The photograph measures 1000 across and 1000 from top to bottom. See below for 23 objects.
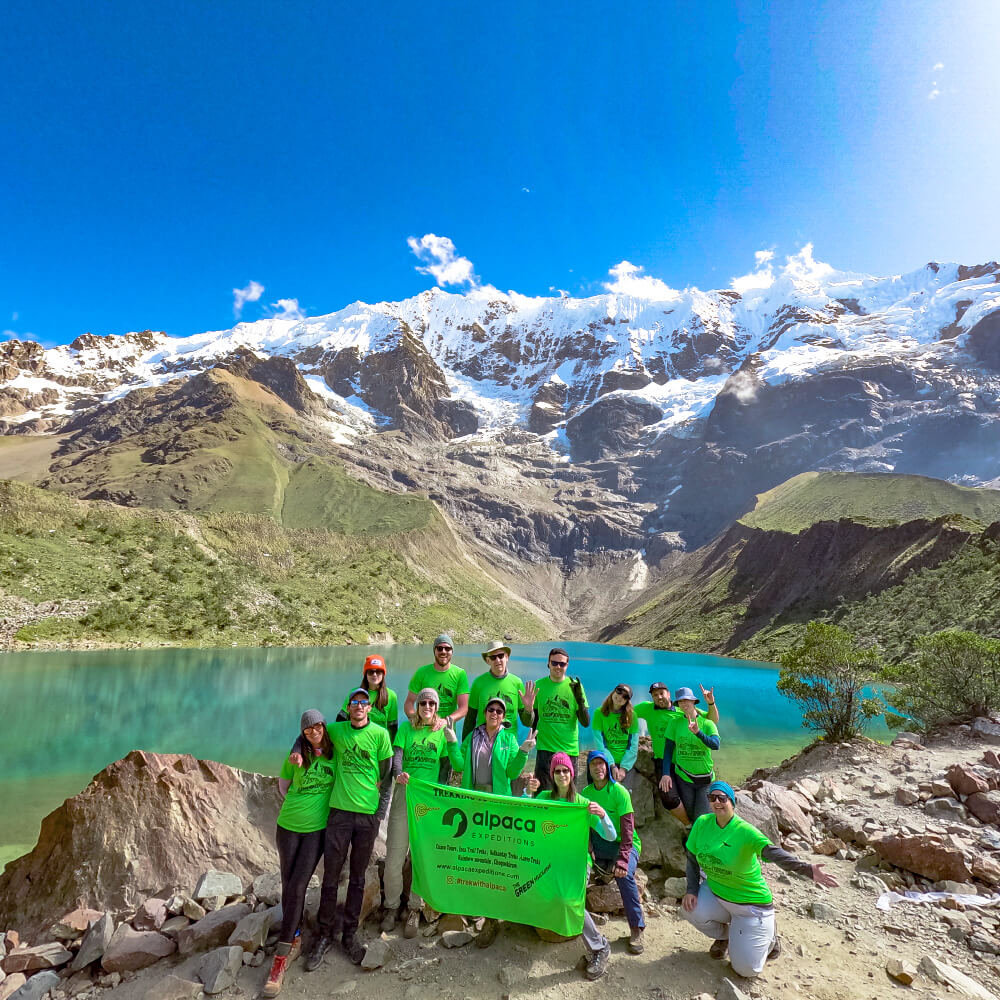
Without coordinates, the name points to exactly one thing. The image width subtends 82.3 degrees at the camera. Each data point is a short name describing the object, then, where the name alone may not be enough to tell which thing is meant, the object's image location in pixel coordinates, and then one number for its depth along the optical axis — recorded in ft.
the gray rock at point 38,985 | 19.29
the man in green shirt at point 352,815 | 21.35
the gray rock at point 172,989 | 18.71
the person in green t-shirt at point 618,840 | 22.50
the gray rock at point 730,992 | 18.24
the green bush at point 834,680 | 63.46
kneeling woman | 20.38
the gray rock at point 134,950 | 20.36
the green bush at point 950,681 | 68.23
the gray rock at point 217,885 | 24.16
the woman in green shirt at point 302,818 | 20.86
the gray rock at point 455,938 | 21.68
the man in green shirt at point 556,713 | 28.14
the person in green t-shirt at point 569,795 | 22.30
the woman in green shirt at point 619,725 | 28.45
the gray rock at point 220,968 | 19.17
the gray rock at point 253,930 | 20.74
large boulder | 26.03
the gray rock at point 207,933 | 21.21
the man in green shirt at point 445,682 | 28.12
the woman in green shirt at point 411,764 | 23.31
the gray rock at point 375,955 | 20.42
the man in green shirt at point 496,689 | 28.25
